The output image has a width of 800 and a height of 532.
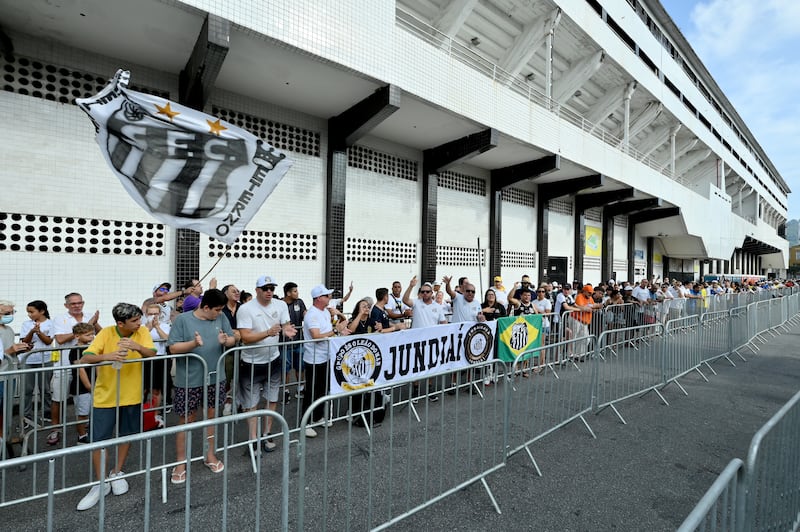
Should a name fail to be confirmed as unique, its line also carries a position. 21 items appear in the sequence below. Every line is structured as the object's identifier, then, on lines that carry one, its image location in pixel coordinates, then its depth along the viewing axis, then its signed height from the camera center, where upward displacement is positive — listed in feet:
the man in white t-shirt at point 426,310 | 20.71 -2.48
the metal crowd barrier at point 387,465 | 9.75 -6.38
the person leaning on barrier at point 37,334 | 15.31 -2.97
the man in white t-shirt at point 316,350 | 14.79 -3.33
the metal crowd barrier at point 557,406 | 14.23 -5.90
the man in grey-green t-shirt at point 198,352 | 11.88 -2.91
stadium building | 21.24 +11.25
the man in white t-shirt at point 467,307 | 21.79 -2.41
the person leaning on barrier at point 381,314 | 18.29 -2.41
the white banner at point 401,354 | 14.23 -3.70
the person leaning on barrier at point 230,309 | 16.47 -2.29
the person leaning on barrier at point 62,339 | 13.74 -2.99
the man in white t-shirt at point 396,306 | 24.44 -2.83
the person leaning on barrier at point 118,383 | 10.63 -3.41
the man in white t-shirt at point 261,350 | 13.96 -3.24
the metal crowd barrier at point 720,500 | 5.02 -3.42
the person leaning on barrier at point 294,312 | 18.69 -2.43
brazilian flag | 20.79 -3.90
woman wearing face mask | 14.19 -2.76
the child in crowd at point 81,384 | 12.48 -4.15
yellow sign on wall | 64.85 +4.18
